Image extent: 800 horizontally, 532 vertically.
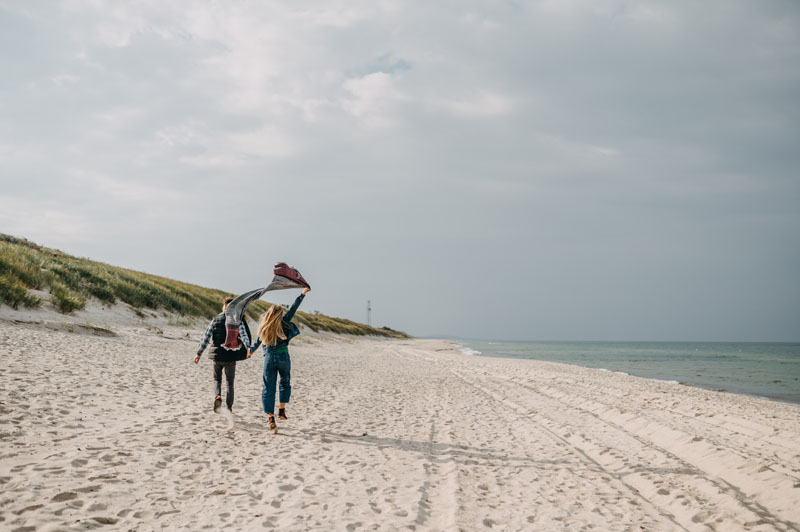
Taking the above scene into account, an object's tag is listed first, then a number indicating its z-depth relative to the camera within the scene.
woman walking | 7.98
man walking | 8.45
